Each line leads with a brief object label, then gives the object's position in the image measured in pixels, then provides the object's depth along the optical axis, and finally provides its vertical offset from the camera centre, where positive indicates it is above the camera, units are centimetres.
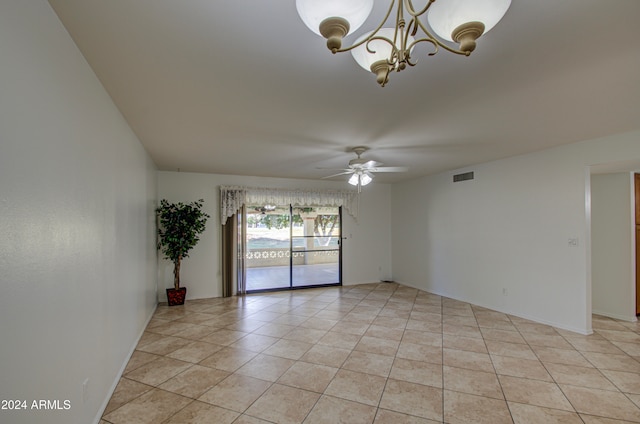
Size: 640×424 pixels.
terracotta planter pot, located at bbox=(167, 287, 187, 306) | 511 -144
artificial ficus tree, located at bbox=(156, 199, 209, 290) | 493 -26
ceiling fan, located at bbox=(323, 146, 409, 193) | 373 +58
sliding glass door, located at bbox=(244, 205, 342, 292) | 630 -74
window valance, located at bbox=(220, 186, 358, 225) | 575 +34
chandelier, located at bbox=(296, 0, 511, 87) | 110 +76
